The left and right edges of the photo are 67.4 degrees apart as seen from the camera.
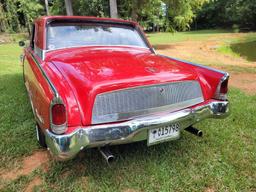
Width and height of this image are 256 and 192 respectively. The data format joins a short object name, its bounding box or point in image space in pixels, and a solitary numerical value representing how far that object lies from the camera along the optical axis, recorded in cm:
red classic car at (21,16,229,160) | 167
